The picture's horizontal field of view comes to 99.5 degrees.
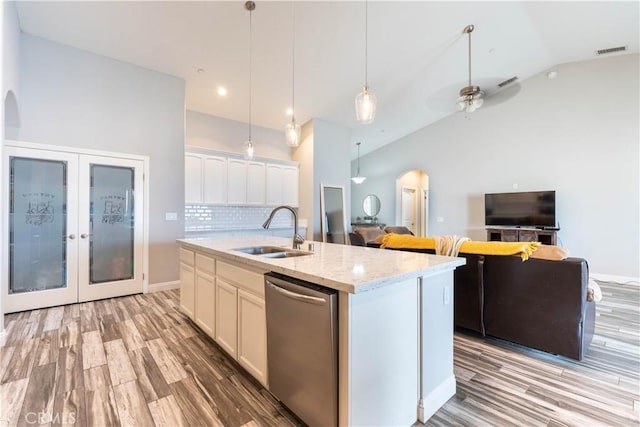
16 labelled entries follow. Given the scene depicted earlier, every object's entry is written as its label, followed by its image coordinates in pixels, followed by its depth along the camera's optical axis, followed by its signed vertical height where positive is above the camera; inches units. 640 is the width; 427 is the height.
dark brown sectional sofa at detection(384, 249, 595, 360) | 84.3 -30.0
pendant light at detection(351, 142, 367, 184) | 301.8 +38.5
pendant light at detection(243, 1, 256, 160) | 131.4 +35.4
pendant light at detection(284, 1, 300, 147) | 125.4 +38.8
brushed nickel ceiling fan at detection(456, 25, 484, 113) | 162.4 +69.7
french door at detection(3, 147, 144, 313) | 128.6 -7.1
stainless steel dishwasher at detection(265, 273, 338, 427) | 50.4 -27.7
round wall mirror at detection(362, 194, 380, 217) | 340.1 +10.7
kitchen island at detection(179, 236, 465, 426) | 49.9 -24.9
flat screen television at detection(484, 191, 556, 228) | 212.1 +3.5
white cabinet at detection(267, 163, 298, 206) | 228.1 +25.0
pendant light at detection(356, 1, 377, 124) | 99.0 +39.8
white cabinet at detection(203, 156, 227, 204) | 195.0 +25.3
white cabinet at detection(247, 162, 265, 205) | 217.3 +24.9
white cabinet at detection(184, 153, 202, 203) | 186.0 +25.1
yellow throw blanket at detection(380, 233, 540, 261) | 91.7 -12.4
